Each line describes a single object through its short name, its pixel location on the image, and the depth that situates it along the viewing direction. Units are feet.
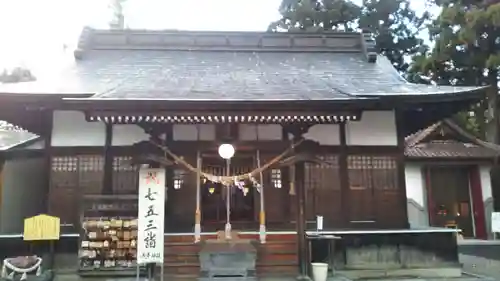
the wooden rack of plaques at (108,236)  27.35
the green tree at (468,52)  54.65
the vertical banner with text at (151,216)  24.06
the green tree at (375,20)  86.84
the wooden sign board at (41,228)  27.20
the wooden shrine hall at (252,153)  27.07
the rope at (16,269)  25.96
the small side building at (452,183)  52.85
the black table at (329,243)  28.32
